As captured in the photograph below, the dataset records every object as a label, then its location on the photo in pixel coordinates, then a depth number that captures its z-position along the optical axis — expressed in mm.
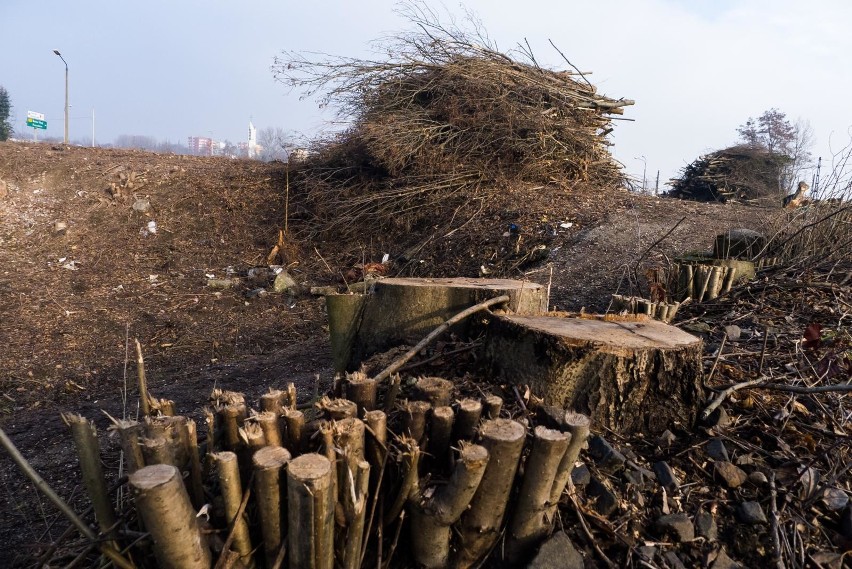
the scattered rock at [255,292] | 7921
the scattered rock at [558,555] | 1727
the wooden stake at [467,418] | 1814
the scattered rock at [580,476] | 2006
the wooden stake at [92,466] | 1642
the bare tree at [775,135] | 13888
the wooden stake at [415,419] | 1809
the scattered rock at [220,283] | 8125
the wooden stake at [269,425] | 1652
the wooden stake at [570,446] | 1708
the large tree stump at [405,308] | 2955
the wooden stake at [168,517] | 1358
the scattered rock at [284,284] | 8062
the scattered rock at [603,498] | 1933
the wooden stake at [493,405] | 1877
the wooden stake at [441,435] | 1817
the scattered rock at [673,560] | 1800
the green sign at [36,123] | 23205
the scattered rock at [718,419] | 2357
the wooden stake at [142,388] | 1913
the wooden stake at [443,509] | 1589
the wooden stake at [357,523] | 1600
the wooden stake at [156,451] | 1575
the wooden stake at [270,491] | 1526
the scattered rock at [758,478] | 2074
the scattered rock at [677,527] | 1869
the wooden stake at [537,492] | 1654
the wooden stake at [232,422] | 1787
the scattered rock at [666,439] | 2250
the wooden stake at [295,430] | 1730
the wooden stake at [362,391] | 1951
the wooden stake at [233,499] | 1562
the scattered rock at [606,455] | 2078
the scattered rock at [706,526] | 1896
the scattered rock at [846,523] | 1922
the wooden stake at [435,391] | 1951
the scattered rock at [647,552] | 1808
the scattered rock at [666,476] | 2047
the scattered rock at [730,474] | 2076
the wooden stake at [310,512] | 1452
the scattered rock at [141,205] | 10211
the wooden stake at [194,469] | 1710
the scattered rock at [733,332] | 3453
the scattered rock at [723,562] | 1804
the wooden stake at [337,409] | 1727
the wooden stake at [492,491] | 1650
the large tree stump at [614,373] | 2227
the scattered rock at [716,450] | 2178
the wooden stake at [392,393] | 2135
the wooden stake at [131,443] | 1608
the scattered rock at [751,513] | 1935
